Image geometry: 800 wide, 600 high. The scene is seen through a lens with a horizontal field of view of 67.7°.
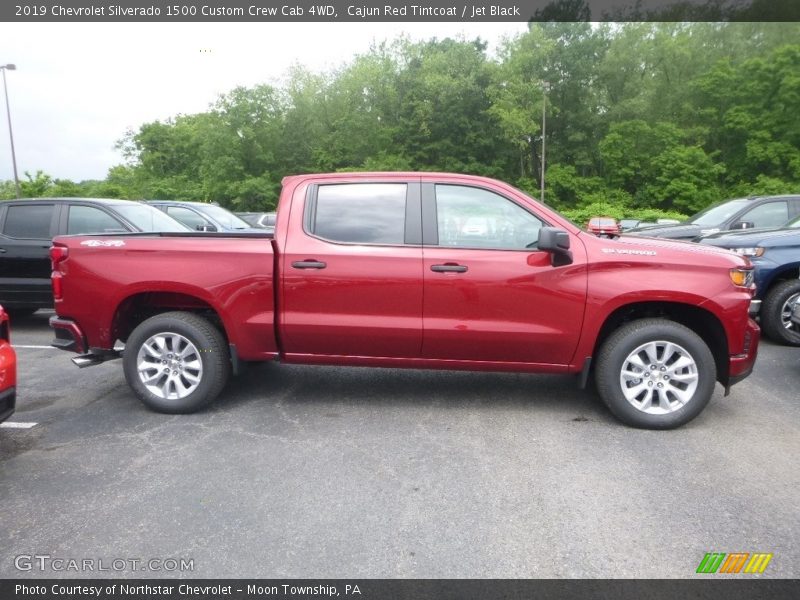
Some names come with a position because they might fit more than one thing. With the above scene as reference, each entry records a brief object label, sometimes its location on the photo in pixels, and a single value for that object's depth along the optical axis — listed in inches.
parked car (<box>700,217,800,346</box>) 278.5
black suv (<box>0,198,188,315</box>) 302.8
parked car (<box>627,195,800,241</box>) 377.1
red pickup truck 174.9
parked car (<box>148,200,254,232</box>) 474.7
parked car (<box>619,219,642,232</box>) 686.4
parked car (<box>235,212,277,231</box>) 718.9
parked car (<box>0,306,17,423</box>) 140.9
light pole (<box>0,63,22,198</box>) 1175.0
